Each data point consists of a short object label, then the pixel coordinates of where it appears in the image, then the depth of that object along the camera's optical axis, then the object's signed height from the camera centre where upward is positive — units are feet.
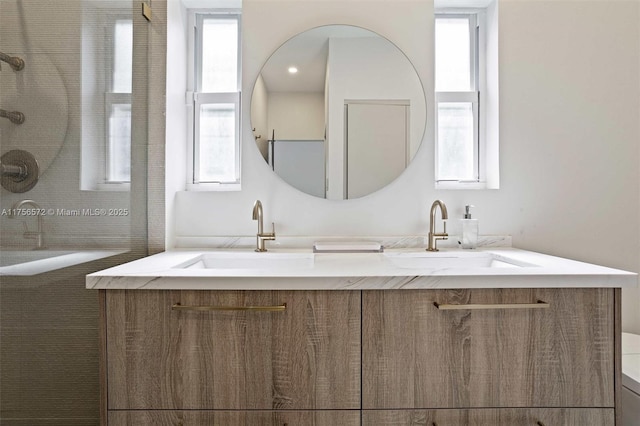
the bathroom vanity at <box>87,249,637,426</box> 3.60 -1.23
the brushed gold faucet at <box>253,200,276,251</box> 5.38 -0.32
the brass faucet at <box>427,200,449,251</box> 5.49 -0.29
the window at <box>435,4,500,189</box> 6.26 +1.72
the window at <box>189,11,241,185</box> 6.24 +1.63
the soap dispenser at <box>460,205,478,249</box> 5.60 -0.28
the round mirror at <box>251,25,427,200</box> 5.90 +1.42
